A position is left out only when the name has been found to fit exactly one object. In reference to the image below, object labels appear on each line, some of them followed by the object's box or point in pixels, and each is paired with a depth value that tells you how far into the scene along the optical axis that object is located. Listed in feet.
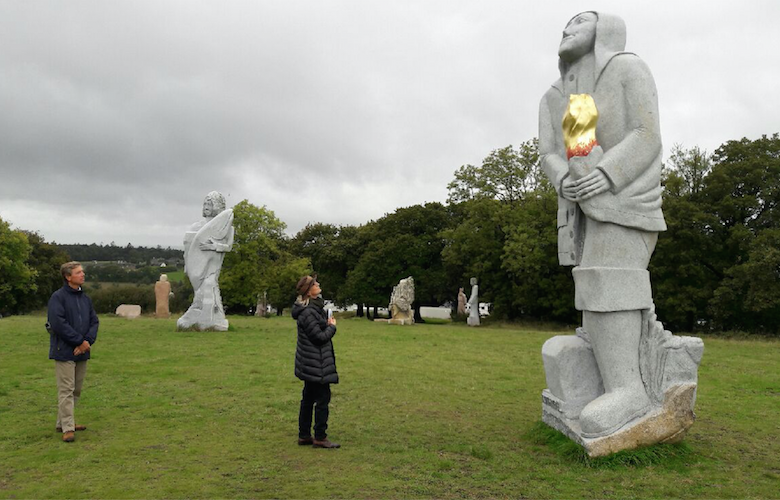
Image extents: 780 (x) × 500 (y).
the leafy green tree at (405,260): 126.72
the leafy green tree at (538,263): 99.45
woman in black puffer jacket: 20.22
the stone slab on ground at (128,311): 87.30
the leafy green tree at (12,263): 120.47
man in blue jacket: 21.40
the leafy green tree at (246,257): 100.07
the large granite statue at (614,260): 19.31
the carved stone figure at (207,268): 62.18
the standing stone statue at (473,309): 102.68
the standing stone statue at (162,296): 84.28
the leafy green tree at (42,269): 138.82
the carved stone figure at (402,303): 93.97
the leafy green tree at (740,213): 80.23
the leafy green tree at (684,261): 84.64
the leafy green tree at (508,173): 122.42
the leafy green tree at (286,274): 112.68
